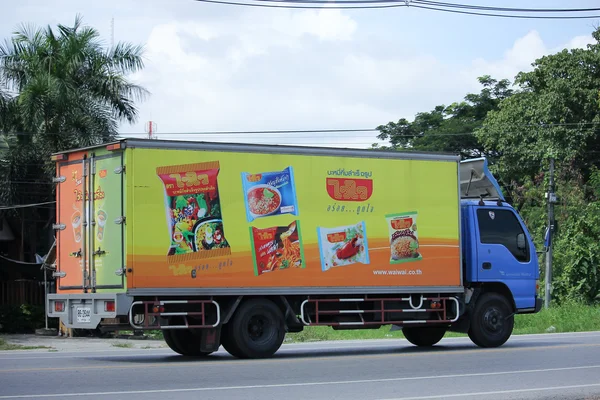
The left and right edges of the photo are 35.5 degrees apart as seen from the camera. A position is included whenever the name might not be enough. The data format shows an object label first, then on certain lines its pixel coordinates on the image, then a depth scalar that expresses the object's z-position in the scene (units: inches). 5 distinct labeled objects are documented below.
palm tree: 1059.9
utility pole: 1276.1
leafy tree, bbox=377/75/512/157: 2110.0
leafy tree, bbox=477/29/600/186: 1651.1
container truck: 537.6
